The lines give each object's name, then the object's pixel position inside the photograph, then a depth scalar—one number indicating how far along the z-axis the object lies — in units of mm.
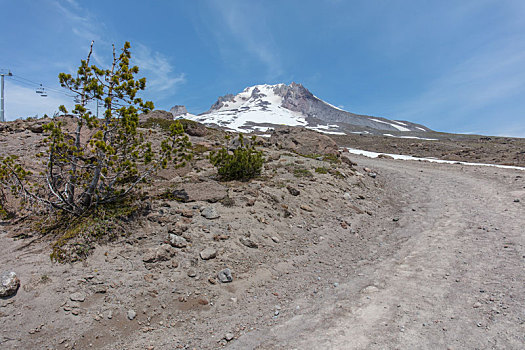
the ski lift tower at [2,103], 34416
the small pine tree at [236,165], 9859
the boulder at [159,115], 21038
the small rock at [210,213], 6792
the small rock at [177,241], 5621
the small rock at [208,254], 5529
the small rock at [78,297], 4180
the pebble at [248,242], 6277
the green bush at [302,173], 11820
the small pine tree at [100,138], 5820
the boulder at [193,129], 18438
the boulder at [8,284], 3949
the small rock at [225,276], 5156
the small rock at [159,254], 5188
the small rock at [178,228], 5941
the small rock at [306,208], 8953
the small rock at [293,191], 9547
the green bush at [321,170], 12878
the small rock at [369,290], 4927
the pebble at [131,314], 4164
